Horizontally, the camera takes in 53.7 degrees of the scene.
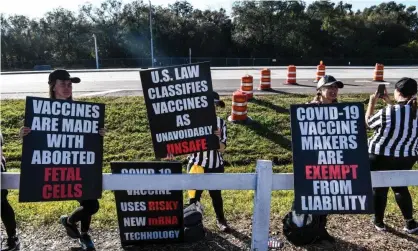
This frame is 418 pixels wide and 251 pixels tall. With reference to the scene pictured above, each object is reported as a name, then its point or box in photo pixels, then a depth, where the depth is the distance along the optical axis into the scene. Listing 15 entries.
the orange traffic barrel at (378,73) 19.92
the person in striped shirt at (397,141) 4.34
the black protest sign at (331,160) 3.75
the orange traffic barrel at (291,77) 18.20
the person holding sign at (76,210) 4.00
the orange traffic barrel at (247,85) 13.02
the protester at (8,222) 3.91
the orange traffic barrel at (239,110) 10.88
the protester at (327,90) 4.28
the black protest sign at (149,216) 4.18
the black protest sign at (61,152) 3.56
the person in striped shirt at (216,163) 4.64
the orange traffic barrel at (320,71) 18.80
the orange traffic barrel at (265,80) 15.73
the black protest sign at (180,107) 4.04
